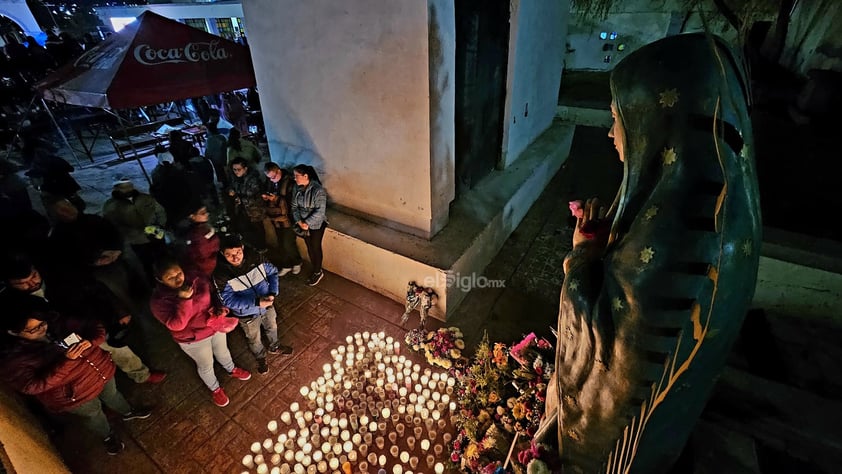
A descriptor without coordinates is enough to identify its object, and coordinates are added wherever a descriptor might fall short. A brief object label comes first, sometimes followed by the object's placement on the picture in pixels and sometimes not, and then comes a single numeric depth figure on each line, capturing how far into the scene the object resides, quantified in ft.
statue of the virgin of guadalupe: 4.91
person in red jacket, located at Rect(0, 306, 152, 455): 8.68
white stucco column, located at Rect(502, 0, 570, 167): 18.40
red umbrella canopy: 17.13
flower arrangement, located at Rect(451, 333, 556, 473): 10.62
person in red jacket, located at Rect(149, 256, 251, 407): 10.18
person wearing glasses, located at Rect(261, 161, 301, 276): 16.29
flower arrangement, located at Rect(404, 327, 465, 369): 13.44
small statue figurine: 14.65
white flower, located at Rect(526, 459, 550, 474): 8.68
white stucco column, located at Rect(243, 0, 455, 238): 12.30
